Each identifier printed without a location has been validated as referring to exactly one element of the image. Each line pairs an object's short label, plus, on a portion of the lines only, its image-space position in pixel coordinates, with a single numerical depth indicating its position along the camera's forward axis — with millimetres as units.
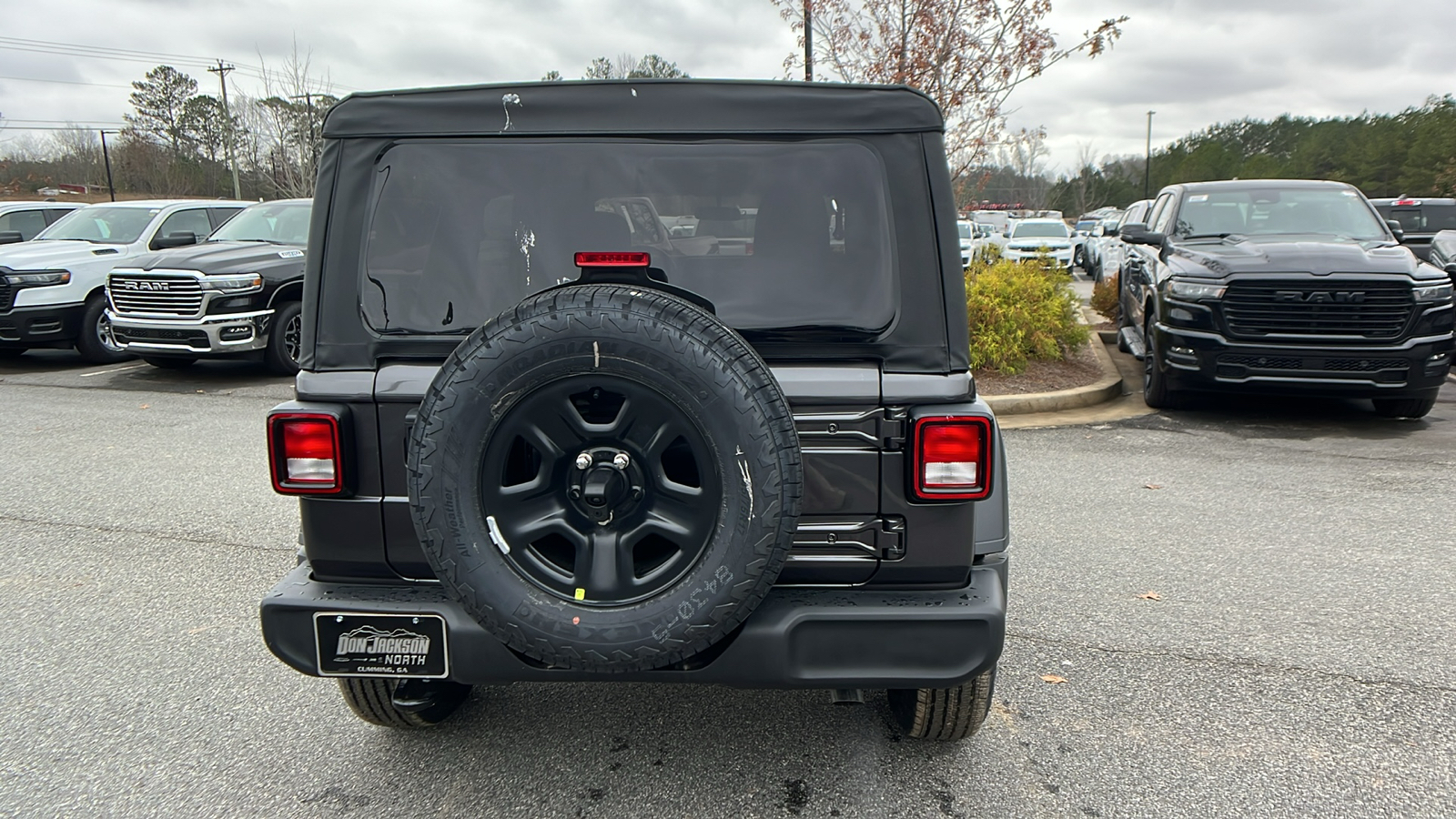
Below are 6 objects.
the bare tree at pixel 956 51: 11648
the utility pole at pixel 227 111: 40825
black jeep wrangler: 2248
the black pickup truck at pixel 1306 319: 7293
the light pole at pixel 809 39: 12455
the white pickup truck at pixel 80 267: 11242
